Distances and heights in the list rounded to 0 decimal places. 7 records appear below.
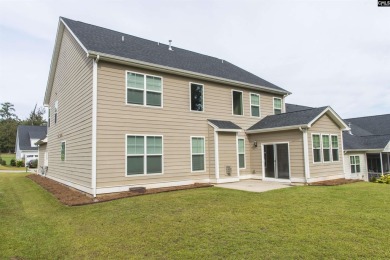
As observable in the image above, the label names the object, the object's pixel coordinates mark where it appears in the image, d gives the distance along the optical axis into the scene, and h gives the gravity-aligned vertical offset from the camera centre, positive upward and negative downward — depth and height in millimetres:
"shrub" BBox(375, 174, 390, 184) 14008 -1858
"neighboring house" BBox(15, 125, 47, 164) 38319 +2245
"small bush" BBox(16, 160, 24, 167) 33772 -1368
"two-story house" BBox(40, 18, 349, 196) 9656 +1320
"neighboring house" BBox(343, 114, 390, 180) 17969 -490
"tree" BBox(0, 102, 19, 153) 60594 +4585
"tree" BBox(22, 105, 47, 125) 62131 +9229
